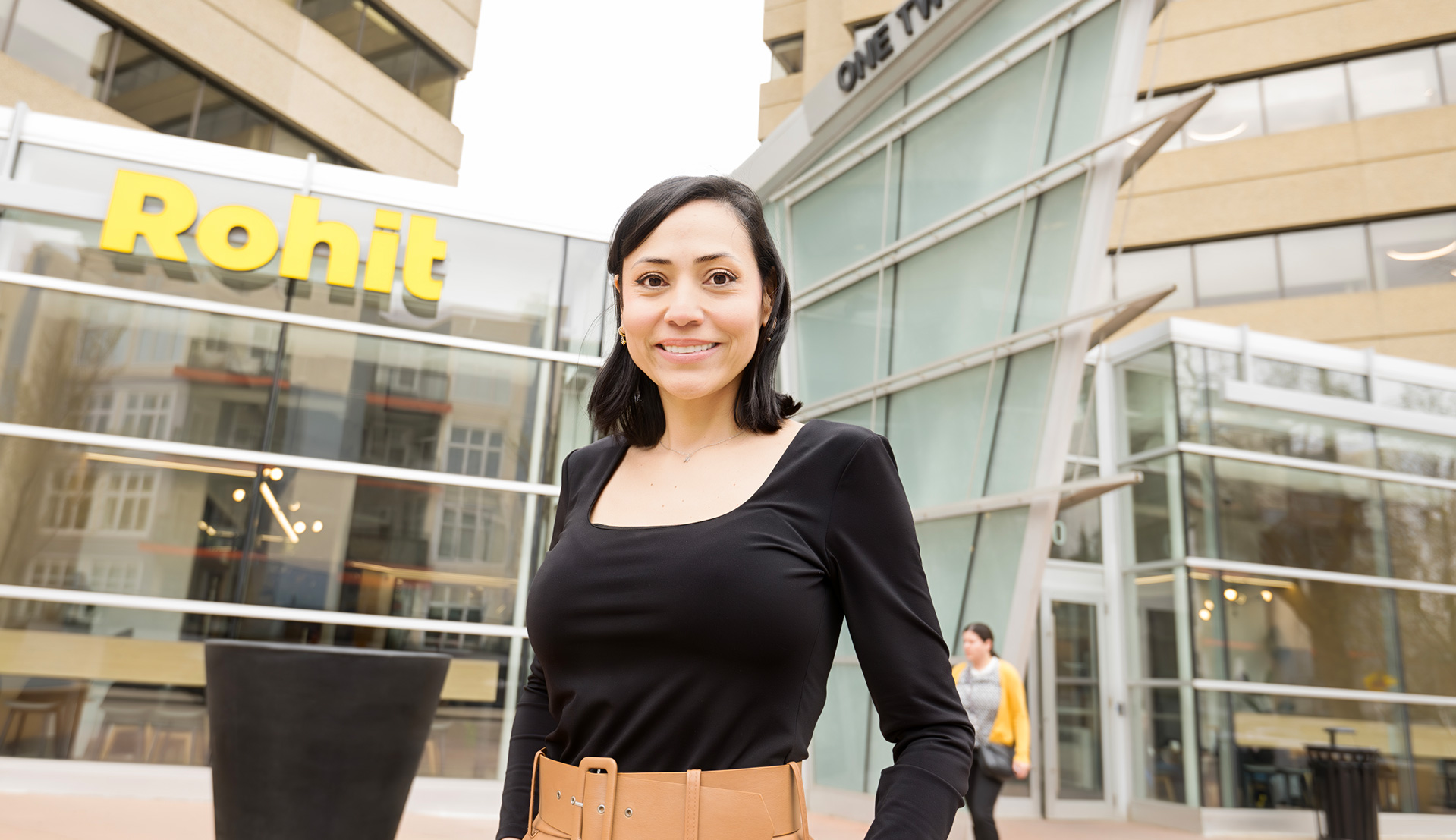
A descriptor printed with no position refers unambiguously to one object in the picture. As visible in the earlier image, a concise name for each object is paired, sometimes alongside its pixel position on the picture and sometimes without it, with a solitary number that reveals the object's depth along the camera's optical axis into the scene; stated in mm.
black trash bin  9328
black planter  3363
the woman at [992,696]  6497
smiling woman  1160
